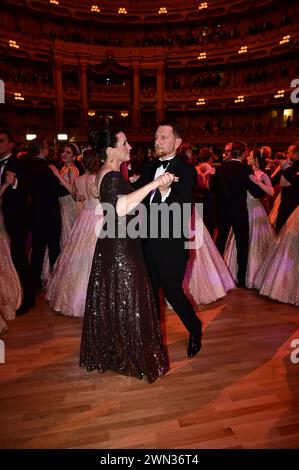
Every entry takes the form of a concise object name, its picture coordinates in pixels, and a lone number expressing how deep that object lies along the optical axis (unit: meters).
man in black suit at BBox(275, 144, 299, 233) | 4.08
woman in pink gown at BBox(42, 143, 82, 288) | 4.45
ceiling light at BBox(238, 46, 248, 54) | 20.98
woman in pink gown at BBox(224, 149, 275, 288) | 4.42
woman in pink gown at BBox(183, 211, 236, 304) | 3.84
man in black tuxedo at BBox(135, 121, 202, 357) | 2.53
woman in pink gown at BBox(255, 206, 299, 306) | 3.75
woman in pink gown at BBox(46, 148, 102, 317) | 3.55
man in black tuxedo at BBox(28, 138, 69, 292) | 3.98
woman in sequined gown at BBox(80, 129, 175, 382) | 2.20
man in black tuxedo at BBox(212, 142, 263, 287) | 4.25
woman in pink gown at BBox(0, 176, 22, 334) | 3.39
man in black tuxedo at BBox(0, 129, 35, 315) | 3.42
